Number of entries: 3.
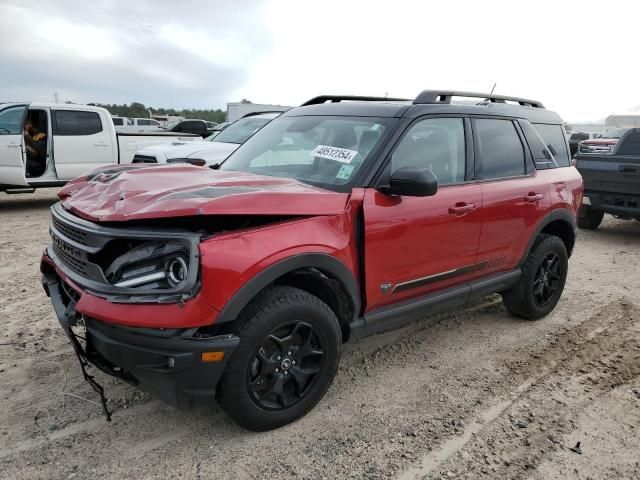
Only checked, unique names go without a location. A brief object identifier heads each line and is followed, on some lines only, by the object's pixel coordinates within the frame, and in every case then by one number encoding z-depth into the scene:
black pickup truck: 7.89
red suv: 2.39
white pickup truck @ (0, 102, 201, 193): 9.08
